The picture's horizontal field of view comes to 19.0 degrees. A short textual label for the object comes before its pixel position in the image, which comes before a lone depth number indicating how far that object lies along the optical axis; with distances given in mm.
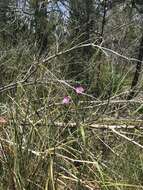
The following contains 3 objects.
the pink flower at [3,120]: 2071
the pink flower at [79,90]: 2377
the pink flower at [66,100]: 2235
